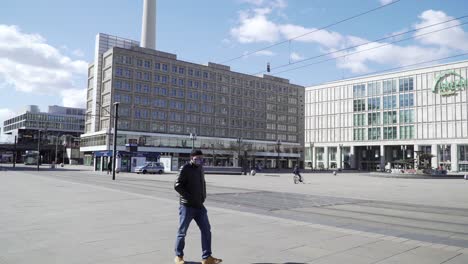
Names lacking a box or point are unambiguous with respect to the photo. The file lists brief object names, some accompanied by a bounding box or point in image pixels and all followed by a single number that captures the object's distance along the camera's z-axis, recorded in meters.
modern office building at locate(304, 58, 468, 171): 83.06
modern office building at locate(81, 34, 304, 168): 83.44
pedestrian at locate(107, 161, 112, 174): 50.21
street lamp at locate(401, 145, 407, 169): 92.41
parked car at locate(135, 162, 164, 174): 51.72
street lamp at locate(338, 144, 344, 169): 102.28
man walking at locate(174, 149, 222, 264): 5.87
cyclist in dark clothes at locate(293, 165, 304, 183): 32.41
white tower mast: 107.81
